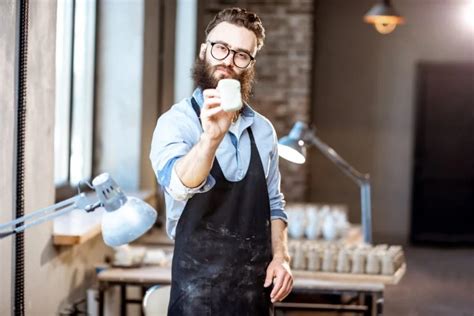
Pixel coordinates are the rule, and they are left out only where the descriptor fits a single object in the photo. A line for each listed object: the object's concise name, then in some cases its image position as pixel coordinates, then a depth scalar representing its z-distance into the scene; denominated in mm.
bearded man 3110
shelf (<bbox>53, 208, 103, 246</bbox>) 5046
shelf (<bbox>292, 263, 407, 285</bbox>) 5505
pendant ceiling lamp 8225
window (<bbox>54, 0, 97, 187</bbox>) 7075
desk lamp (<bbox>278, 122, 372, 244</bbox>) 5836
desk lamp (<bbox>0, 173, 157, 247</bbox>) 2677
